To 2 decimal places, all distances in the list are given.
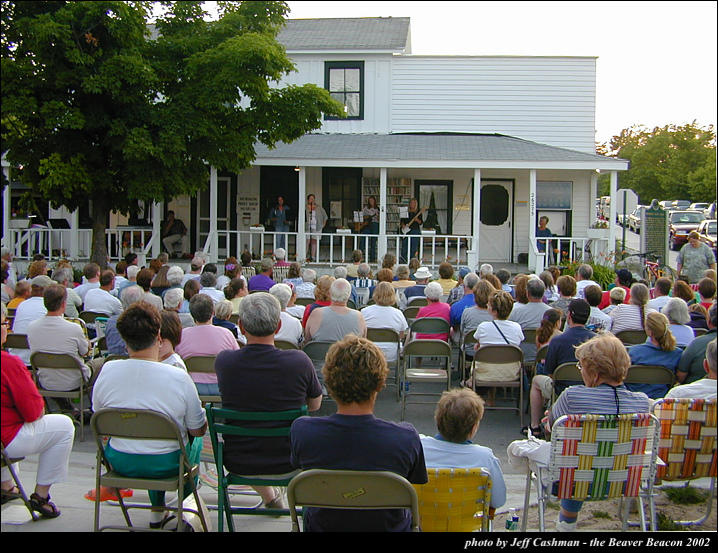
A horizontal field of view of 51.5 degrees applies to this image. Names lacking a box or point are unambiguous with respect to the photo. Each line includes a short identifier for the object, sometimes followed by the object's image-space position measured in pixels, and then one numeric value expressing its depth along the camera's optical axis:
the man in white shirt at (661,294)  8.64
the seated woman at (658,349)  6.20
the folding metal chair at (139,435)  4.10
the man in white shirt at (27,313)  7.81
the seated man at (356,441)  3.38
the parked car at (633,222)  38.34
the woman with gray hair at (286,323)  7.64
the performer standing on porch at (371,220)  19.20
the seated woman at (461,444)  3.73
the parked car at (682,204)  47.72
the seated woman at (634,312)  7.89
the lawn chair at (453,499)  3.60
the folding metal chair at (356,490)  3.24
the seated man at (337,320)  7.42
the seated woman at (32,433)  4.21
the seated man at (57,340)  6.70
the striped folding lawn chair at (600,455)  4.08
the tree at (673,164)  46.66
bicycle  16.53
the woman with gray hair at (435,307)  8.80
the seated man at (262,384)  4.36
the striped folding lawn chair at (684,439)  4.55
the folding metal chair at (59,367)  6.54
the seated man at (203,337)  6.29
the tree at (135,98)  13.48
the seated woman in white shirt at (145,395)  4.27
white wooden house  20.09
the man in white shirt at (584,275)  10.34
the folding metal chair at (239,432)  4.23
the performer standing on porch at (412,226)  18.84
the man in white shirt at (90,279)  9.73
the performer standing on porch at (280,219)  19.17
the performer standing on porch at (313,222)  18.69
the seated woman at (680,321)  7.04
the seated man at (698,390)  4.75
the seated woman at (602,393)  4.40
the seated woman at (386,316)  8.18
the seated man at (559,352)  6.54
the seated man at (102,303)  8.96
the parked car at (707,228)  33.66
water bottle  4.36
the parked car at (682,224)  34.66
